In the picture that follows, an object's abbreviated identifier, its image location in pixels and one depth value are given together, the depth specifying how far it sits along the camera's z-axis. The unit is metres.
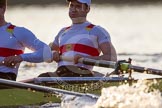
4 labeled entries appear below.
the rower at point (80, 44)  17.58
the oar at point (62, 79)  16.28
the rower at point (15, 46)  16.48
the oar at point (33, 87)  14.18
